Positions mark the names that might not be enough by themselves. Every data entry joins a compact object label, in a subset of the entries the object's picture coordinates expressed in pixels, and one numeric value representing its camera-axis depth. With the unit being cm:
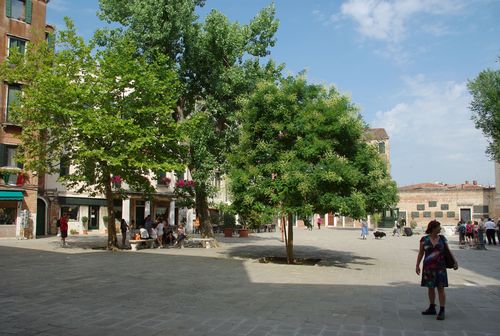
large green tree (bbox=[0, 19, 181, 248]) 1895
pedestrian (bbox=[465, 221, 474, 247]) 2697
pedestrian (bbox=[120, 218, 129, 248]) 2309
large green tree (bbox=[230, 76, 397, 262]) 1464
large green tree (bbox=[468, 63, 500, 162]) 2495
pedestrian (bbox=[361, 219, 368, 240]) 3546
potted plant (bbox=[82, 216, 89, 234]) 3625
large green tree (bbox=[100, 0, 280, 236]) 2148
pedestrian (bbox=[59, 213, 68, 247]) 2252
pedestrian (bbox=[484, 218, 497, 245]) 2842
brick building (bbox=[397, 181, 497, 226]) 6234
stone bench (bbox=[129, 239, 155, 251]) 2150
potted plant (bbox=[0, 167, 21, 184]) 2783
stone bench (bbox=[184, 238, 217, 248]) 2378
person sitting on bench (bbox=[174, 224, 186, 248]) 2455
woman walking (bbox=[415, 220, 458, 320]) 757
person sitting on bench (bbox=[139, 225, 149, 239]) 2277
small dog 3519
